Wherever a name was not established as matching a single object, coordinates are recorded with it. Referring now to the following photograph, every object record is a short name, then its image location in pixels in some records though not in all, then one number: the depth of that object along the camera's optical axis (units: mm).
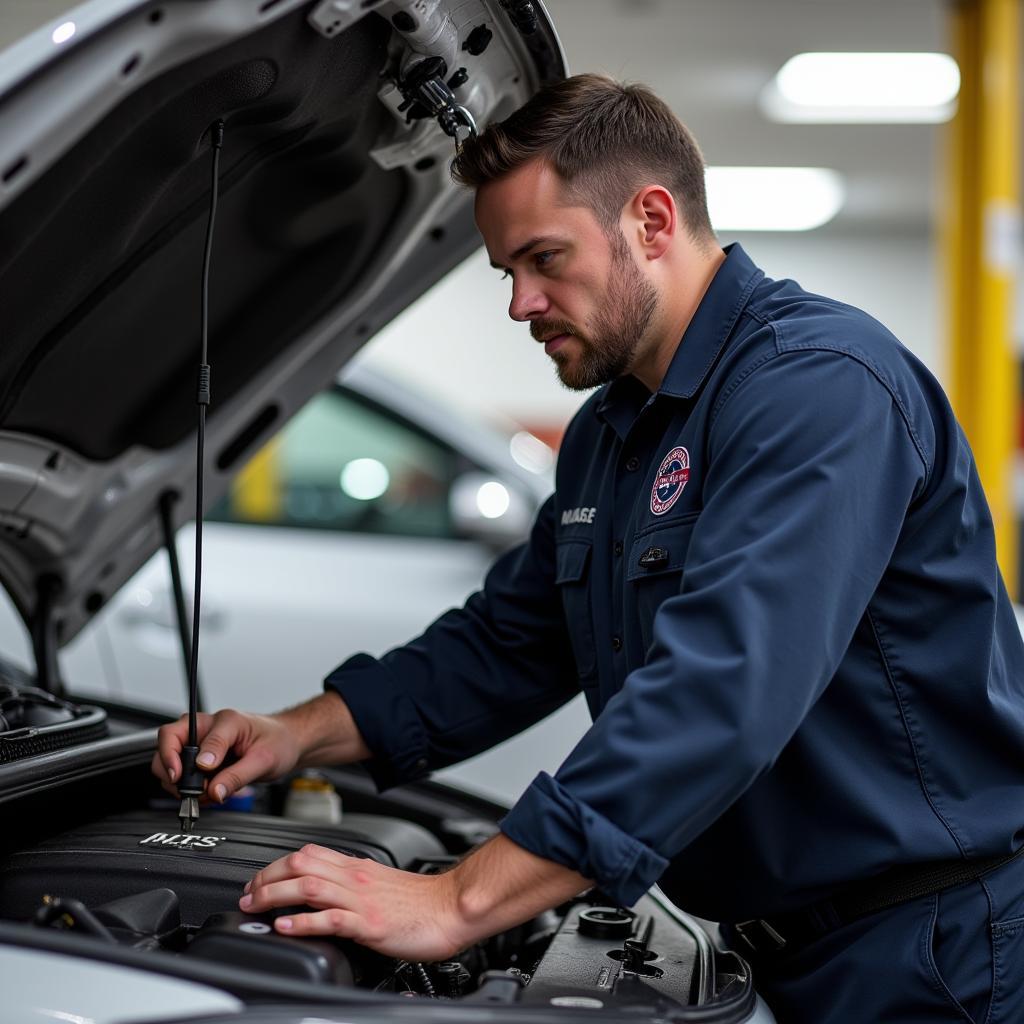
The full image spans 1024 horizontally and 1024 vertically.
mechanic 1140
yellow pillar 4996
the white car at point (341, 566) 3420
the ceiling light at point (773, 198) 9227
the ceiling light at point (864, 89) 6637
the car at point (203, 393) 1089
